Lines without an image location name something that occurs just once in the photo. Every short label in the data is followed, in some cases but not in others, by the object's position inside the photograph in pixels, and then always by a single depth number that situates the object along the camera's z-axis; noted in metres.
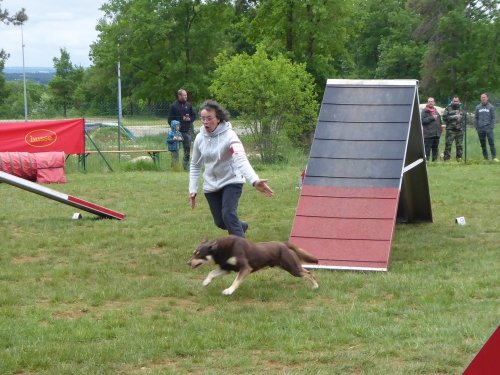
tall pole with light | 37.75
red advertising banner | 18.27
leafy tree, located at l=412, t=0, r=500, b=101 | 43.22
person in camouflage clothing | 21.31
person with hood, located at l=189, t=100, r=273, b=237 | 8.04
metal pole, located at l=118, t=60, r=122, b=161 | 24.03
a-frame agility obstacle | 8.48
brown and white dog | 7.02
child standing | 19.20
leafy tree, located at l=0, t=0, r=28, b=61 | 37.66
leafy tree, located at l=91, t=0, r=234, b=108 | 37.94
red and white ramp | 10.69
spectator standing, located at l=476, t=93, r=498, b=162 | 21.09
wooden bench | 19.70
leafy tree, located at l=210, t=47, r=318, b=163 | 20.12
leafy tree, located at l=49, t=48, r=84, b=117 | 67.12
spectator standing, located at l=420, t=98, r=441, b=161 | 20.11
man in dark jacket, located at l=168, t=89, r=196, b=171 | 19.28
